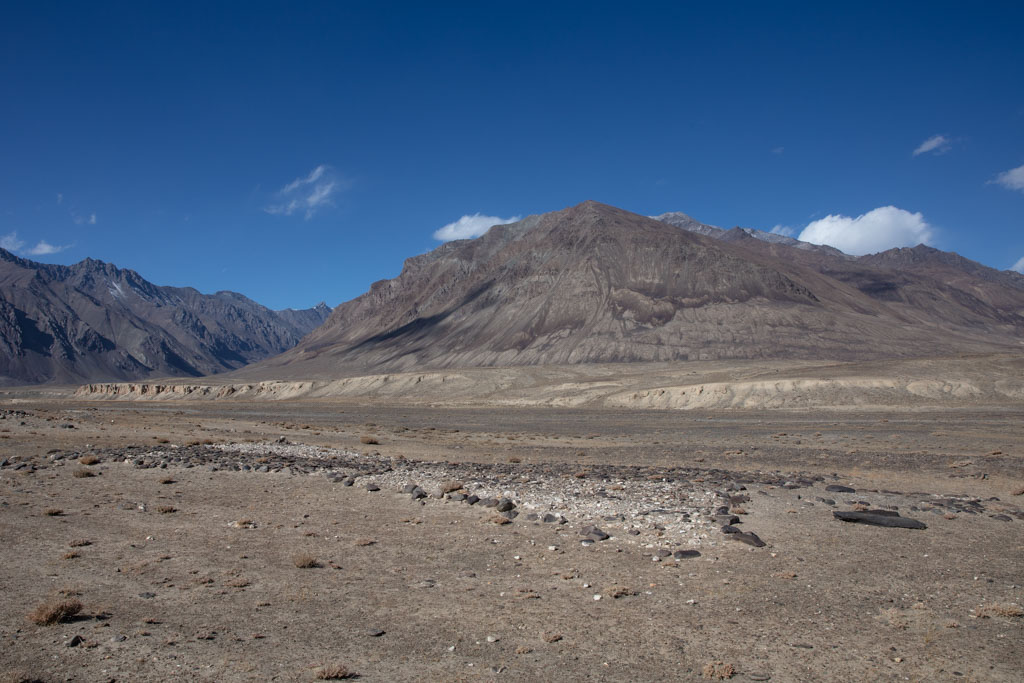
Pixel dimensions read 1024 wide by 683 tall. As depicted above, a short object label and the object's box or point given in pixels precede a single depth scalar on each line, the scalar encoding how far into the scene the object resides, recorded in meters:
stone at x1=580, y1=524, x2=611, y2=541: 13.45
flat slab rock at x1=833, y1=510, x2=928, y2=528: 14.07
